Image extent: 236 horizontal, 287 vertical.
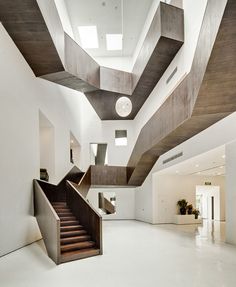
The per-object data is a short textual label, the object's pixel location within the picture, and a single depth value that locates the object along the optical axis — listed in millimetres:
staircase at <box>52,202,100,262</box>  6113
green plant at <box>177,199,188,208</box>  14701
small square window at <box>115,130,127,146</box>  18281
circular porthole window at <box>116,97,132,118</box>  10891
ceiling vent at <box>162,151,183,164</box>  10160
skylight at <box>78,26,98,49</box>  14891
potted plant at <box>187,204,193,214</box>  14672
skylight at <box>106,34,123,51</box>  15711
